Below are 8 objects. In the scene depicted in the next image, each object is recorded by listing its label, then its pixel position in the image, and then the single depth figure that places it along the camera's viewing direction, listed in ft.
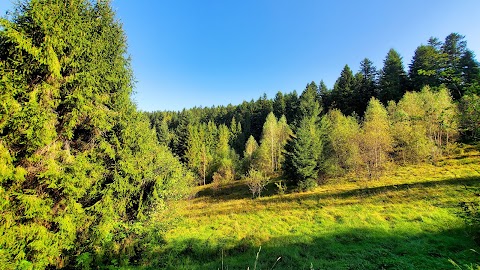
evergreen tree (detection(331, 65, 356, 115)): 189.06
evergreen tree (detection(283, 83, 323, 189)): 100.01
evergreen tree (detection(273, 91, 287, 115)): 248.32
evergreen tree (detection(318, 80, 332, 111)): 208.44
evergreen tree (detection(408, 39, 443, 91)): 145.39
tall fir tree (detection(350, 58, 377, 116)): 182.60
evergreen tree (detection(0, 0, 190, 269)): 21.25
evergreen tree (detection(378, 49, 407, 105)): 163.53
